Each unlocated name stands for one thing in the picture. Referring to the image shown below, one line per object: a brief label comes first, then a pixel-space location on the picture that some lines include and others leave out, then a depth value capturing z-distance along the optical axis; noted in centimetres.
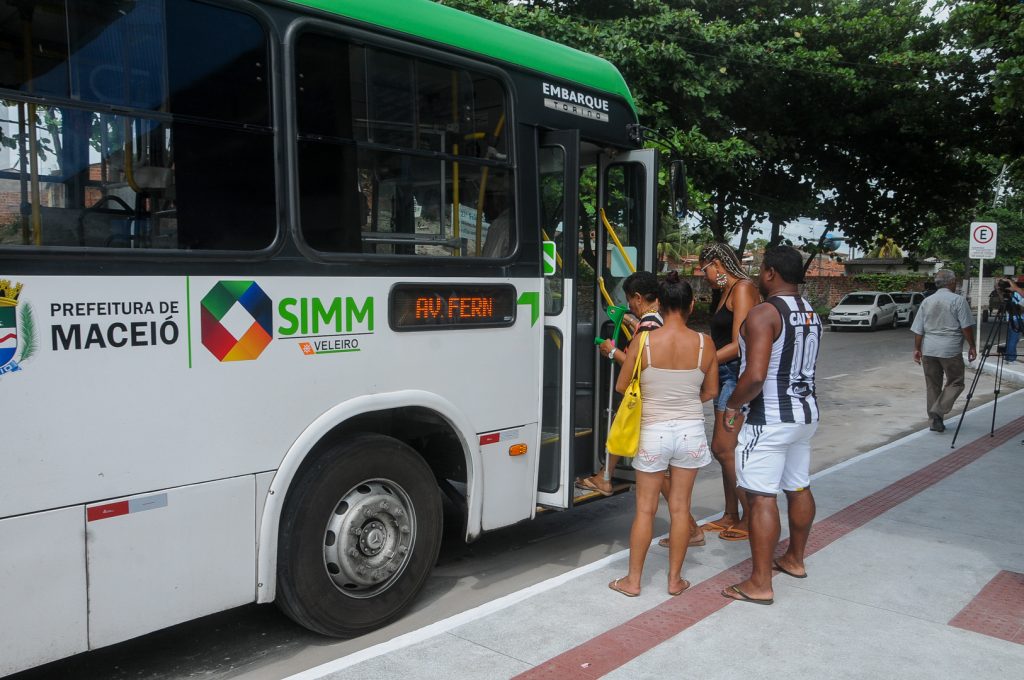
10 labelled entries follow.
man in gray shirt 971
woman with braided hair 558
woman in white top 463
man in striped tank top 457
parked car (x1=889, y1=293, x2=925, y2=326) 3447
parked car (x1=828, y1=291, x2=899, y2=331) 3238
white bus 318
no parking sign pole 1524
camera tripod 959
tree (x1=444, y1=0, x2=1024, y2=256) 1295
